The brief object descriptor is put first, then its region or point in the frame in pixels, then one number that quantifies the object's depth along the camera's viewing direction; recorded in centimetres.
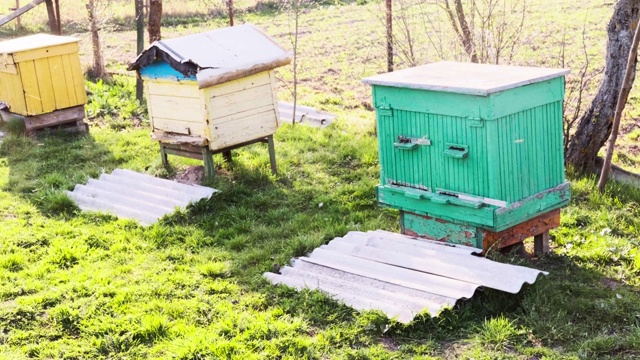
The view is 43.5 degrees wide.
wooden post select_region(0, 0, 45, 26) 1159
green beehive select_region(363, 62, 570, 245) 538
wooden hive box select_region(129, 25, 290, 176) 753
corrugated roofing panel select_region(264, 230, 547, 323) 502
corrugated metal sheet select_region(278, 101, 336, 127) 1014
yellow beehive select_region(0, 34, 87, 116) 951
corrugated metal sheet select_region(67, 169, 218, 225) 734
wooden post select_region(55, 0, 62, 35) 1198
